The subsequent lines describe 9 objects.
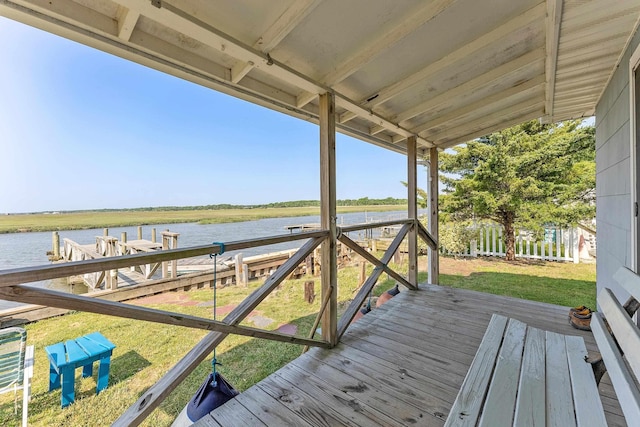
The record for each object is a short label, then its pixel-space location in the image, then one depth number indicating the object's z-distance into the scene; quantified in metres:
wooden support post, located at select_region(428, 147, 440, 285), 4.09
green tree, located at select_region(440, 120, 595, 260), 6.27
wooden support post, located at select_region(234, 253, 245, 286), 7.45
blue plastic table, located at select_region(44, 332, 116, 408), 2.43
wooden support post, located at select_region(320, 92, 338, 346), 2.12
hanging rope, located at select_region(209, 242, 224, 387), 1.49
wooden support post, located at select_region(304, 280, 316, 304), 5.28
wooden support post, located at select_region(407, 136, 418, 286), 3.37
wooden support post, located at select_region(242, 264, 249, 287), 7.48
